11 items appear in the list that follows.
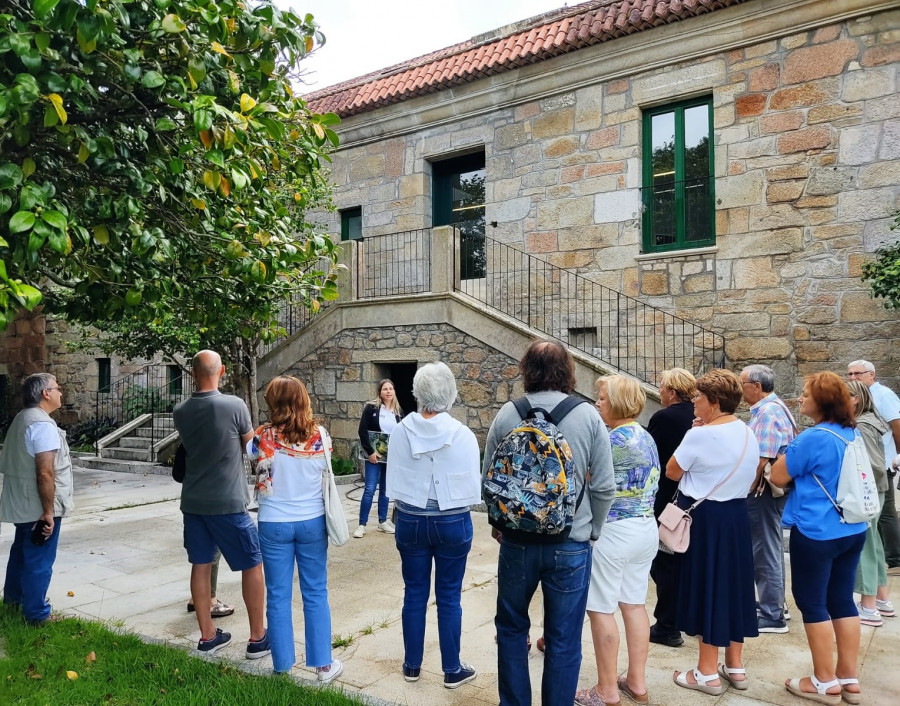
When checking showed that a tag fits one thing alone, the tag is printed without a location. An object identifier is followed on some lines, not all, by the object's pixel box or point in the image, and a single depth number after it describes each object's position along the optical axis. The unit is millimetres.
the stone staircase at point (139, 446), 13281
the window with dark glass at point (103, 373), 18344
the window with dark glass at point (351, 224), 13570
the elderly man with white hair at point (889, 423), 5215
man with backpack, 2990
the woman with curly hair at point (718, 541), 3643
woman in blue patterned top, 3477
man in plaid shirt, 4555
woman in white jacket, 3691
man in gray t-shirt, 4172
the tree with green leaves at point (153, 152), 3010
